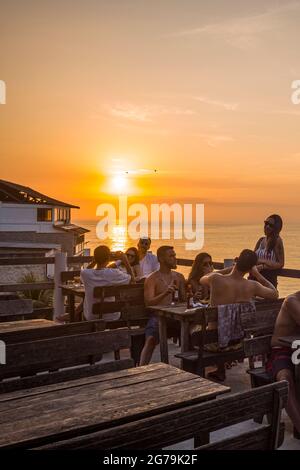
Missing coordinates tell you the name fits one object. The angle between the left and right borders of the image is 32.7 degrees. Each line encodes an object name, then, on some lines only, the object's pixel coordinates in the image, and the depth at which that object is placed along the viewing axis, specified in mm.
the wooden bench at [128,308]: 7094
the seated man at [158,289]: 6977
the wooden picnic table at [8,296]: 7442
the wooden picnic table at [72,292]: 8383
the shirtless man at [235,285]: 5996
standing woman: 7969
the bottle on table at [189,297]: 6711
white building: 56906
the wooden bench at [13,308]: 6590
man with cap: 9948
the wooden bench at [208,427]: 2074
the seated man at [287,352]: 4566
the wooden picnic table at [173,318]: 6250
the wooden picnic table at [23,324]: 5461
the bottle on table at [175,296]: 7259
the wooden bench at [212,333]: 5523
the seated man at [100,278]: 7418
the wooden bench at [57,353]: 3527
